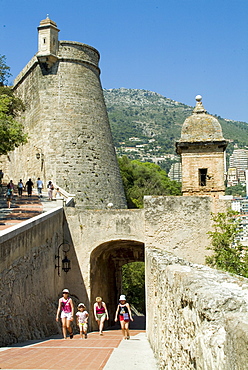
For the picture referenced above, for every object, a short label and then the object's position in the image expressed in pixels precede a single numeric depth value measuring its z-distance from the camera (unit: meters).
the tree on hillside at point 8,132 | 18.62
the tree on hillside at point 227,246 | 13.98
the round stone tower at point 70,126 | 26.38
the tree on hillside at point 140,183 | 46.66
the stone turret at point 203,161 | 17.47
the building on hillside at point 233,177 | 173.90
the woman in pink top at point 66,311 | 11.09
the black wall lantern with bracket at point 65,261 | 16.14
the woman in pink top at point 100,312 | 12.93
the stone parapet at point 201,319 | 2.96
